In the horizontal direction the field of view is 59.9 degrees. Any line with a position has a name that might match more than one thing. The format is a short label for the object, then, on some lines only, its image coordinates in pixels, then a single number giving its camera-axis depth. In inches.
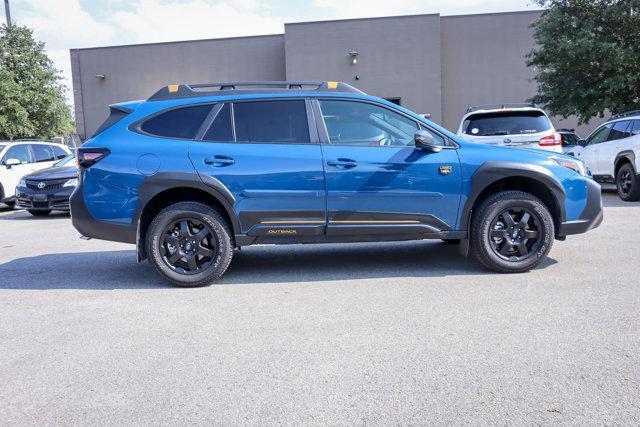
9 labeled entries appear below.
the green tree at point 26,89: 1027.9
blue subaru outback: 208.7
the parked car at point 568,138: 729.0
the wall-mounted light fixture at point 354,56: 1078.4
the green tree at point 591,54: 703.1
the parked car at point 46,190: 464.8
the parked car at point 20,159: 531.2
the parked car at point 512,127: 368.2
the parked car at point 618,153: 430.0
